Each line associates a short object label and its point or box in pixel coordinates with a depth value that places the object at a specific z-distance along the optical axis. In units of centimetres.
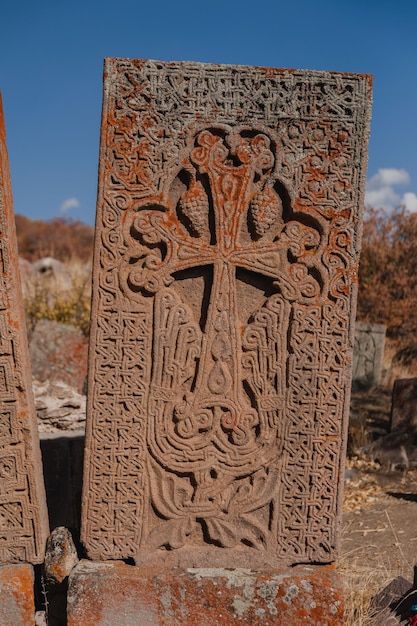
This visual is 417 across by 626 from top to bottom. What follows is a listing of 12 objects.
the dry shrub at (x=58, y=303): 940
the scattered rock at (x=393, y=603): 286
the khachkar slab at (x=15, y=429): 260
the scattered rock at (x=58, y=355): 691
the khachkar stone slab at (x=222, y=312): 261
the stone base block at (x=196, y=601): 262
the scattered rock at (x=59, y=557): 270
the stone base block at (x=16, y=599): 268
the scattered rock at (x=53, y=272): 1225
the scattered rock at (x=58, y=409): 468
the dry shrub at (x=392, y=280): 1152
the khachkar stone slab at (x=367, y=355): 934
